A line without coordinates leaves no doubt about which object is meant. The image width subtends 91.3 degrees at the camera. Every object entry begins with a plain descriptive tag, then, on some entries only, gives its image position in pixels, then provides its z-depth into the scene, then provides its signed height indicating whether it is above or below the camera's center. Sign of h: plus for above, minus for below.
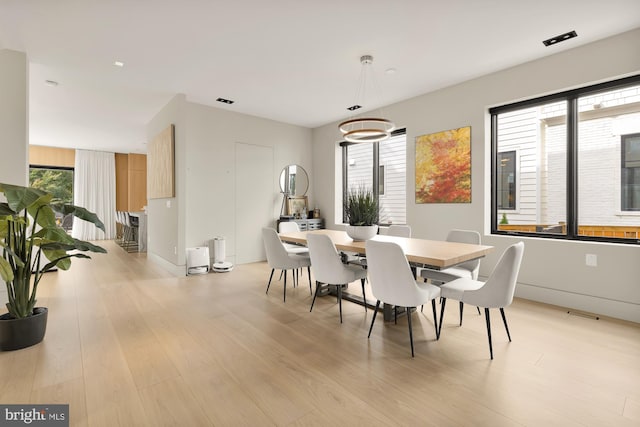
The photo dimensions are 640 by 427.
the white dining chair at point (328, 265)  2.87 -0.52
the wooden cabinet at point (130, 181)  9.84 +0.88
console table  6.14 -0.29
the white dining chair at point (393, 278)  2.22 -0.51
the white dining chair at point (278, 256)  3.48 -0.53
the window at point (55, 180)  8.98 +0.83
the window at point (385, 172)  5.29 +0.68
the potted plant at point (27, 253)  2.34 -0.34
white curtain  9.04 +0.57
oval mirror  6.35 +0.59
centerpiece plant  3.25 -0.08
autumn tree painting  4.27 +0.61
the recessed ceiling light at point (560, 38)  3.02 +1.70
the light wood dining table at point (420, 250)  2.29 -0.34
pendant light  3.32 +0.89
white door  5.69 +0.21
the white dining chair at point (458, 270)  2.95 -0.61
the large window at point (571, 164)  3.17 +0.51
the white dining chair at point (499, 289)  2.16 -0.56
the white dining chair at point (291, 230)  4.35 -0.30
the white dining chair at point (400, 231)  3.92 -0.28
